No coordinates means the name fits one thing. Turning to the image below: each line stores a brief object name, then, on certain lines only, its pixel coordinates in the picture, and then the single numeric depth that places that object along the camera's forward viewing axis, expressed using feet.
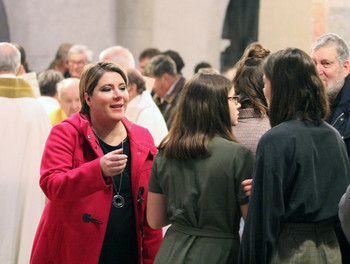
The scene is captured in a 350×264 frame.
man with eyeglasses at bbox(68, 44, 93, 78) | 47.07
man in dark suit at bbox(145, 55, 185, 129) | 42.59
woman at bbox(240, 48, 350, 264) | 17.57
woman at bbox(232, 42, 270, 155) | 21.89
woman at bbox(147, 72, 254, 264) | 18.77
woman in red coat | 21.46
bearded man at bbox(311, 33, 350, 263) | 23.96
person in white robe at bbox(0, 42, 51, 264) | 30.63
